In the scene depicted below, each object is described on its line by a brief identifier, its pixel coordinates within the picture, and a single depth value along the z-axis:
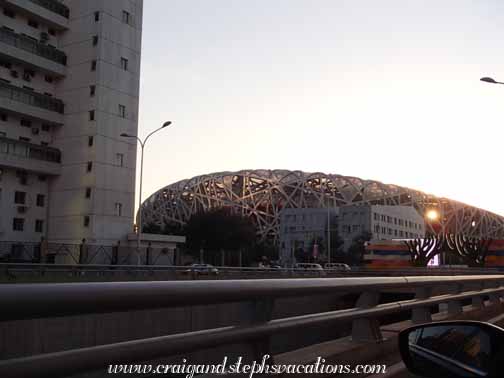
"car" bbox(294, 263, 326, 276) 53.21
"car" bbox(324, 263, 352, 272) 78.06
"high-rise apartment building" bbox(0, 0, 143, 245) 55.28
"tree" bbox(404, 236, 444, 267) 72.44
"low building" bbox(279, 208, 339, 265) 121.63
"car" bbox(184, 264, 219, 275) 39.53
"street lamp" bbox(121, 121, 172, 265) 48.50
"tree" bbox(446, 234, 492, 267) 73.68
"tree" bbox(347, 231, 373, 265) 113.38
